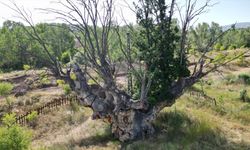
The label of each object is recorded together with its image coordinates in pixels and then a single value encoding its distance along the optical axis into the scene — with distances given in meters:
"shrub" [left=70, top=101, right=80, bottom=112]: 13.43
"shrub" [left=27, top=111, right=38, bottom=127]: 12.10
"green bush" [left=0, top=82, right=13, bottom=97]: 13.58
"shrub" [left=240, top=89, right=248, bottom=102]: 15.07
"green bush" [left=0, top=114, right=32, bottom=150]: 6.95
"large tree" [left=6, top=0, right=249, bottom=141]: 8.98
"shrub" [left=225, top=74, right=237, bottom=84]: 20.38
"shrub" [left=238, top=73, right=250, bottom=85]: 20.22
